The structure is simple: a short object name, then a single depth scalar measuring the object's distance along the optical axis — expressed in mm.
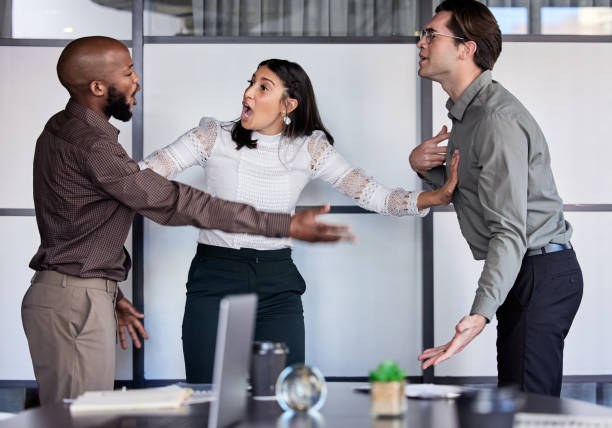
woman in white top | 3408
